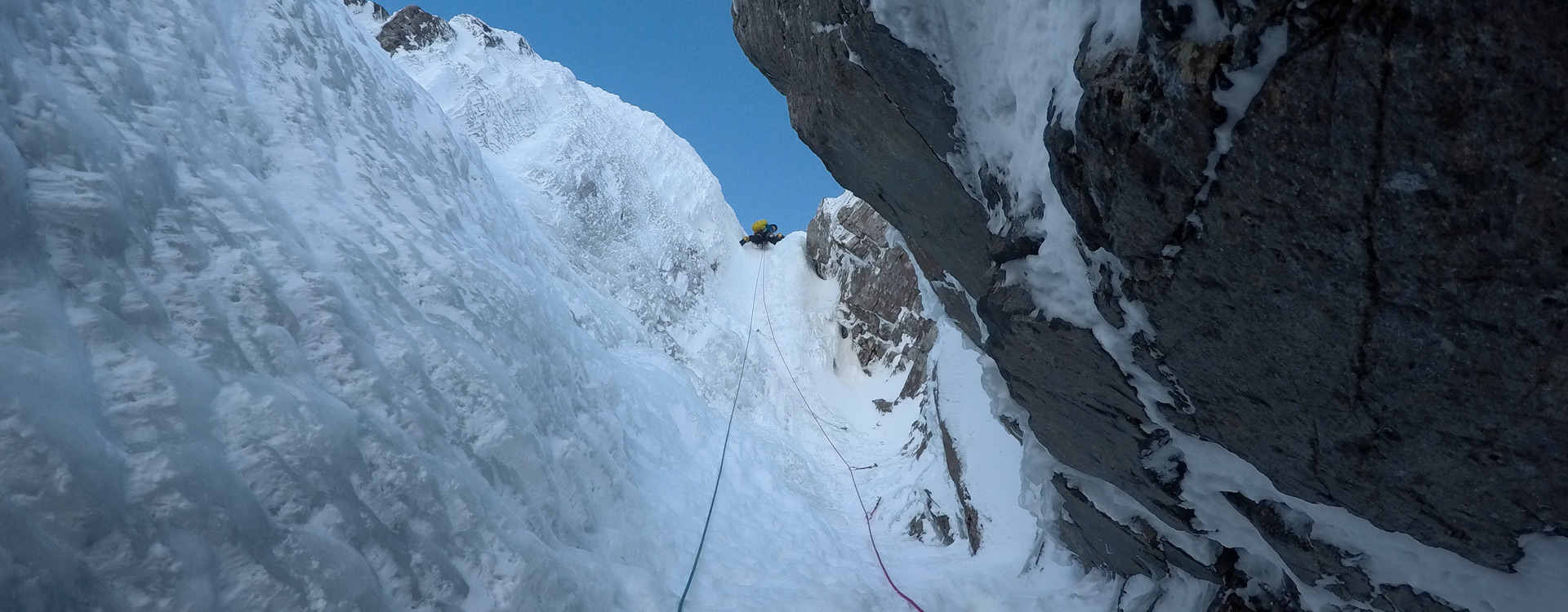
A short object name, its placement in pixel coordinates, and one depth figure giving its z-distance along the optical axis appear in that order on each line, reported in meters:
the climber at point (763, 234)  19.91
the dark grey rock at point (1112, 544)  3.83
